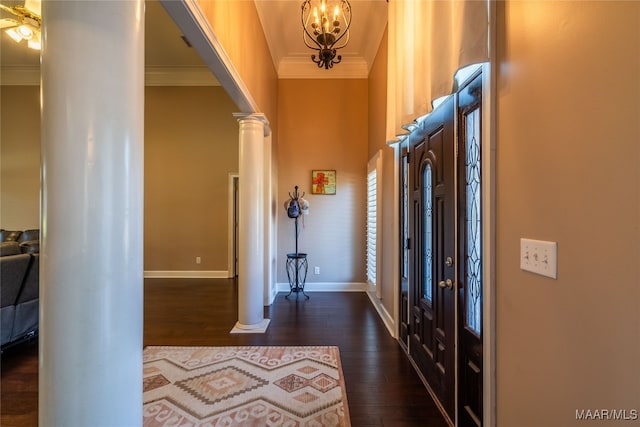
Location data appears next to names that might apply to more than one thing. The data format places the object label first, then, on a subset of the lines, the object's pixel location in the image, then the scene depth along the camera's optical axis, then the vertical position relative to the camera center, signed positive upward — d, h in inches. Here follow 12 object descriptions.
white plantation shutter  164.1 -5.3
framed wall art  195.2 +23.0
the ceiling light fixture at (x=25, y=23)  112.9 +87.2
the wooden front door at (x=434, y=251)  72.9 -11.9
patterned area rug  73.7 -54.4
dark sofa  98.6 -30.7
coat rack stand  187.5 -39.2
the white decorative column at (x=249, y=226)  131.8 -6.0
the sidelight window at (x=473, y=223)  60.6 -2.3
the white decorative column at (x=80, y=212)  31.2 +0.2
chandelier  99.4 +67.6
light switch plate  37.5 -6.3
